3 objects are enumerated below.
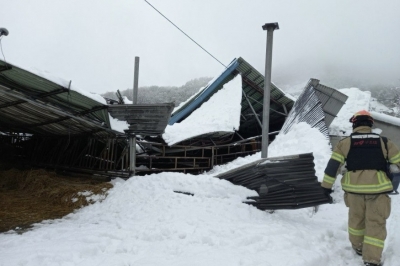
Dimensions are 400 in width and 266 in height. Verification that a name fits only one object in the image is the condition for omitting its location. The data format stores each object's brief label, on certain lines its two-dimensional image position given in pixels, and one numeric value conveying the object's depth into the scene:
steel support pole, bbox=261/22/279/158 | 7.14
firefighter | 3.54
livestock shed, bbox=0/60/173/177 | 5.98
